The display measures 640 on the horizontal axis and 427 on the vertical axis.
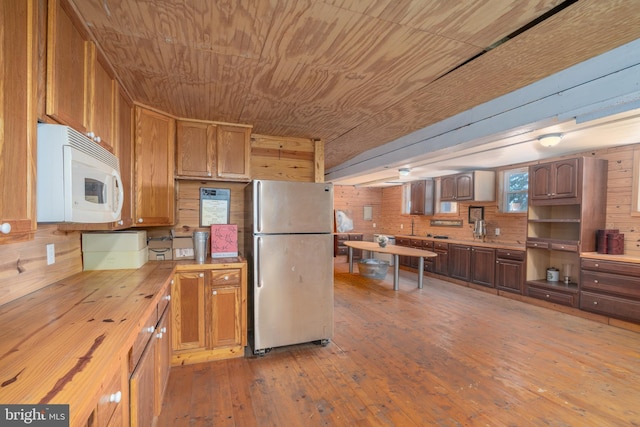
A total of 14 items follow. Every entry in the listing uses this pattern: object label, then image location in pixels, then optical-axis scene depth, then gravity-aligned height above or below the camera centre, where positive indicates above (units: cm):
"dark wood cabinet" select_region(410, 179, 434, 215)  705 +31
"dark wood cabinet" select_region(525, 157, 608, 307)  402 -9
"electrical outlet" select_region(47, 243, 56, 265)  178 -30
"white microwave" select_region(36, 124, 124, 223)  109 +12
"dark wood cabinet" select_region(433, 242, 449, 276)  617 -104
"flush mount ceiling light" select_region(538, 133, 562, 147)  326 +81
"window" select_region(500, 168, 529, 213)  533 +39
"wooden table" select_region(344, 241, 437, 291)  524 -78
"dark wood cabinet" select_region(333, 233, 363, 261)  870 -101
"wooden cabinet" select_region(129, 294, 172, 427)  130 -87
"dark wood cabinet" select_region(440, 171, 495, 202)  565 +48
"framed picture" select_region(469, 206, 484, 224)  606 -5
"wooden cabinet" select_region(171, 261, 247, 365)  261 -96
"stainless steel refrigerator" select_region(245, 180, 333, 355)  280 -53
